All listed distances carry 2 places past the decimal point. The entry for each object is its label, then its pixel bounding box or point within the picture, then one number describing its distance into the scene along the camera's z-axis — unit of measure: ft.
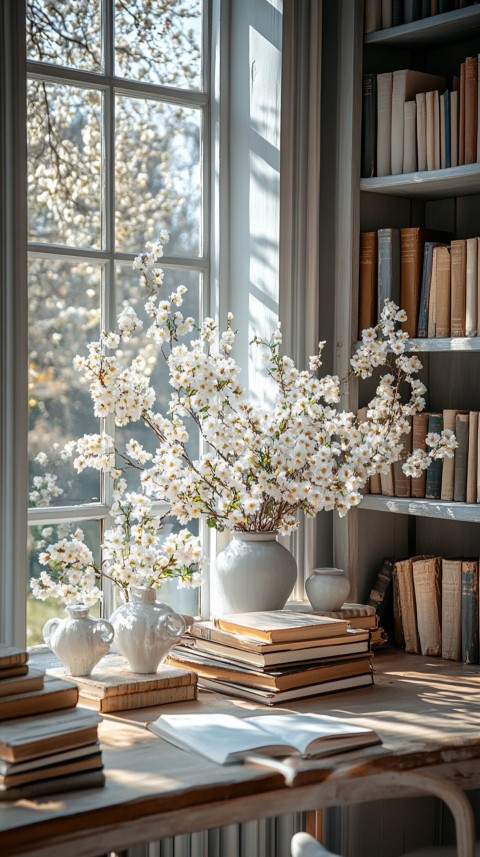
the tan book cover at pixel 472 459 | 8.67
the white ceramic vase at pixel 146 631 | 7.37
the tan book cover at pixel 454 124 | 8.73
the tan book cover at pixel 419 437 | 9.16
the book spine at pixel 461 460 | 8.80
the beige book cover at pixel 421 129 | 8.96
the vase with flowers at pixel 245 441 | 8.09
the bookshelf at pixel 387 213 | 9.08
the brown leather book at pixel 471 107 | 8.59
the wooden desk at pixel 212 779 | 5.35
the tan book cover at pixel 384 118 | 9.20
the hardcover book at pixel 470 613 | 8.73
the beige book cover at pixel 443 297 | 8.93
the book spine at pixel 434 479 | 9.03
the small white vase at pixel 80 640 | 7.22
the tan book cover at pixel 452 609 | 8.86
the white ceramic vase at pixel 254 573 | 8.31
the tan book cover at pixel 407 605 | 9.19
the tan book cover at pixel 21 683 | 6.12
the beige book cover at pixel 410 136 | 9.04
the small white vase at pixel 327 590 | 8.63
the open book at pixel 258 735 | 6.19
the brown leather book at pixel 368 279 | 9.31
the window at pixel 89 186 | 8.60
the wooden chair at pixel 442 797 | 5.43
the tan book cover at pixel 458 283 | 8.79
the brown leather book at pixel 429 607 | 9.04
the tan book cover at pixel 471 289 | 8.65
